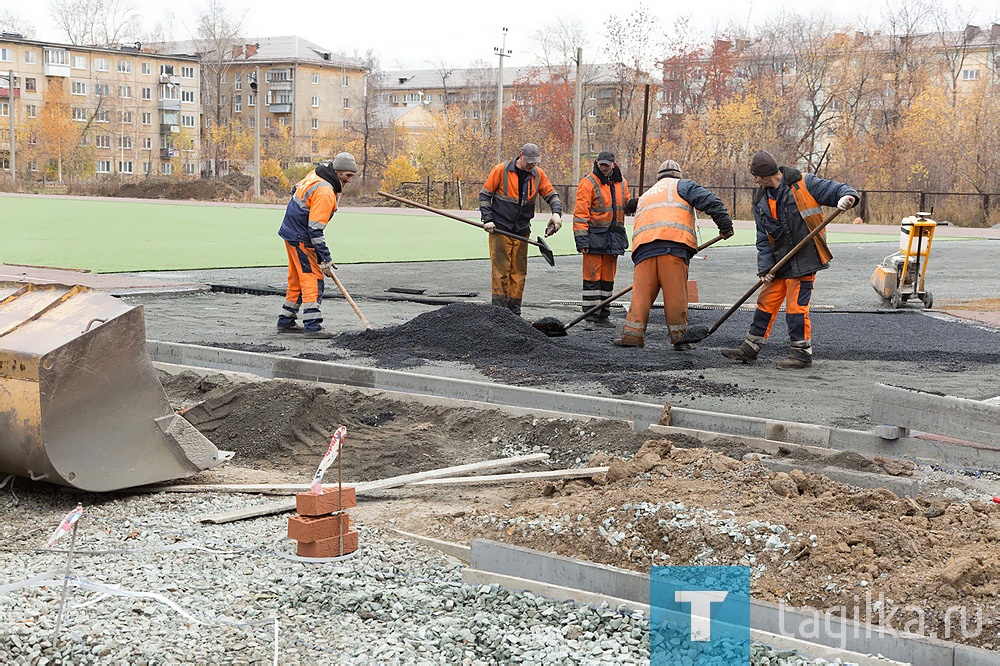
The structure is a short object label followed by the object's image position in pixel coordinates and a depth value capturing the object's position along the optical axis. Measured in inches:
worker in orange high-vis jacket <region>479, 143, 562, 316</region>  441.4
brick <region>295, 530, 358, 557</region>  172.6
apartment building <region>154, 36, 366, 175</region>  3767.2
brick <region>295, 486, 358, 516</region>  172.9
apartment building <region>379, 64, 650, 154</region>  2516.0
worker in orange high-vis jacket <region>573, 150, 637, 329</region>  440.8
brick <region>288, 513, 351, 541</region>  171.6
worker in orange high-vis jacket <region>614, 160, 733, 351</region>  366.9
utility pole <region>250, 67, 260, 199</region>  1912.4
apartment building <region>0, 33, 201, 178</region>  3122.5
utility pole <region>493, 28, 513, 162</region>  2046.0
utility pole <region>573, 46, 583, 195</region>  1835.6
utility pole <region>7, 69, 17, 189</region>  2311.0
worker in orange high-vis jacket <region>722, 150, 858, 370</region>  341.1
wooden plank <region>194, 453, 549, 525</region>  195.9
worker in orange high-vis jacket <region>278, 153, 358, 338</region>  383.9
